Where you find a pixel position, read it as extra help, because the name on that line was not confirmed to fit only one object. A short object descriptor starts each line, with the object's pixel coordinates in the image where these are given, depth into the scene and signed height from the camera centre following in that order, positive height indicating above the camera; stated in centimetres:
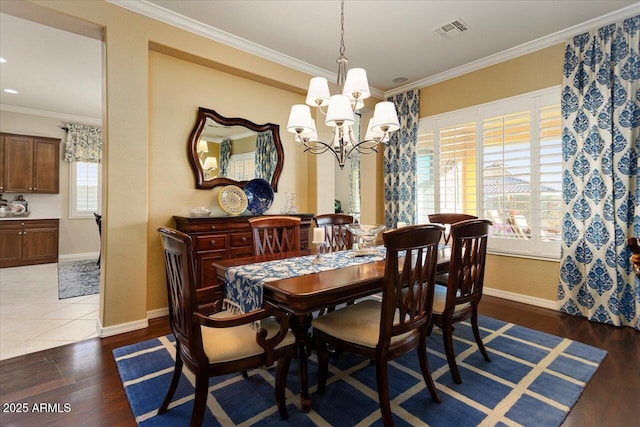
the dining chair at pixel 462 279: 185 -43
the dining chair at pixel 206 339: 130 -62
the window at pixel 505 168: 331 +54
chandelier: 210 +73
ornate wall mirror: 338 +75
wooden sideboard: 297 -26
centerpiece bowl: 228 -15
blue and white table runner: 162 -35
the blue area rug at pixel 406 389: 162 -108
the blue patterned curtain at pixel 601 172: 278 +38
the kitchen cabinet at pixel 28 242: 531 -50
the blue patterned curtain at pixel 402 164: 450 +74
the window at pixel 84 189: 621 +52
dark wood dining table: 142 -39
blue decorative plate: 373 +22
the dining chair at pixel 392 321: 142 -61
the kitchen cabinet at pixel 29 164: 543 +93
